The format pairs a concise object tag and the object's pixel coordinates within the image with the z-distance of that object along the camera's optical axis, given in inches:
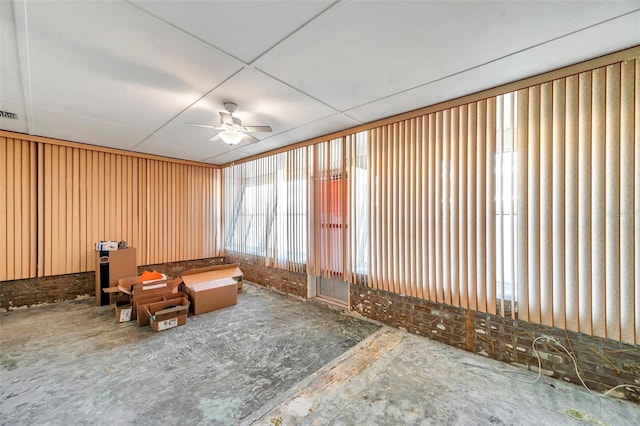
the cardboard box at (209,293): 145.2
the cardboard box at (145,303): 125.6
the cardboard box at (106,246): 160.0
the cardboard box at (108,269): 156.3
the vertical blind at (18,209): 147.2
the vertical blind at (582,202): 76.1
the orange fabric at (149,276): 152.2
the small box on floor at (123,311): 131.0
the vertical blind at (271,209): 171.5
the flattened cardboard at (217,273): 170.6
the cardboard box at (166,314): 121.8
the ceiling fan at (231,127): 106.3
